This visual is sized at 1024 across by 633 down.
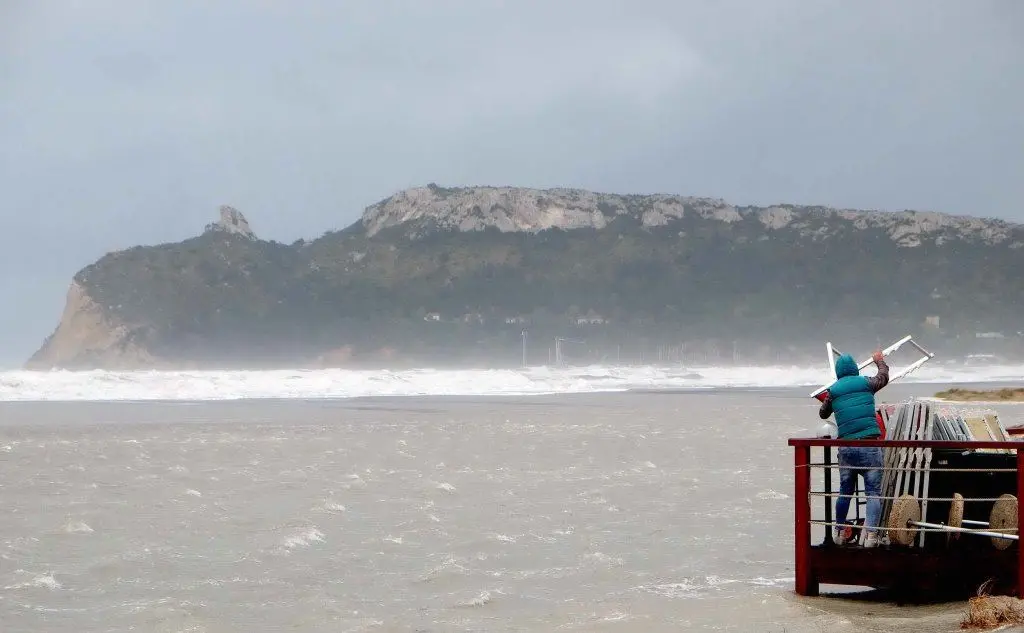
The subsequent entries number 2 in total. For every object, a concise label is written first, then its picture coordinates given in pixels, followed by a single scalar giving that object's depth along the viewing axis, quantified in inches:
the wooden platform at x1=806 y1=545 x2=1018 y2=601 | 729.0
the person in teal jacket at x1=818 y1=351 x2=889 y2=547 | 768.3
